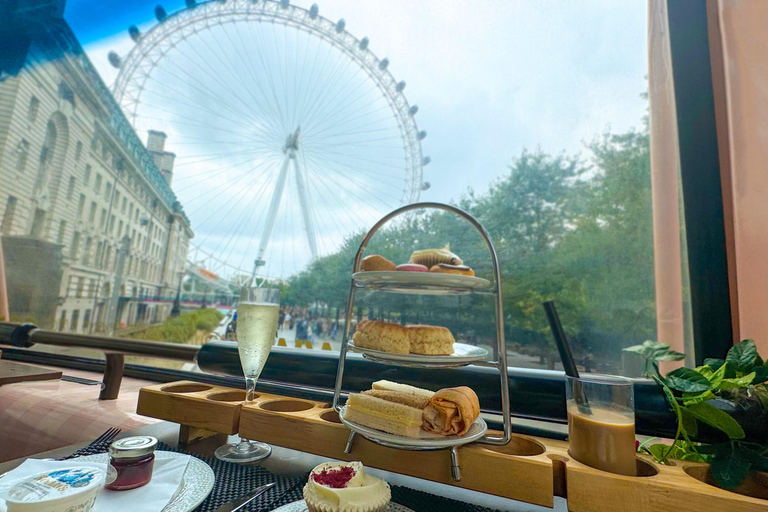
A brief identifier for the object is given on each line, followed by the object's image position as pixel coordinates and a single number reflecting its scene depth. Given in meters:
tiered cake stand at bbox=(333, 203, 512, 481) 0.43
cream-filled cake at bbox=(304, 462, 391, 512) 0.38
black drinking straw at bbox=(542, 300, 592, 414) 0.57
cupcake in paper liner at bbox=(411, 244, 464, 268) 0.64
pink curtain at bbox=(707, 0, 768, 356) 0.91
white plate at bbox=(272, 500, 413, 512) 0.42
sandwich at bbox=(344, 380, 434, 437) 0.46
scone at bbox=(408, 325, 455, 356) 0.55
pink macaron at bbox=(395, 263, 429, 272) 0.57
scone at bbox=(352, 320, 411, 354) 0.53
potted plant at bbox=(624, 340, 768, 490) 0.44
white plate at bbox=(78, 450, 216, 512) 0.41
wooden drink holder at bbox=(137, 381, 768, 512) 0.39
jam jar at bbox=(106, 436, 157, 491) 0.44
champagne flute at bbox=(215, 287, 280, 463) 0.67
